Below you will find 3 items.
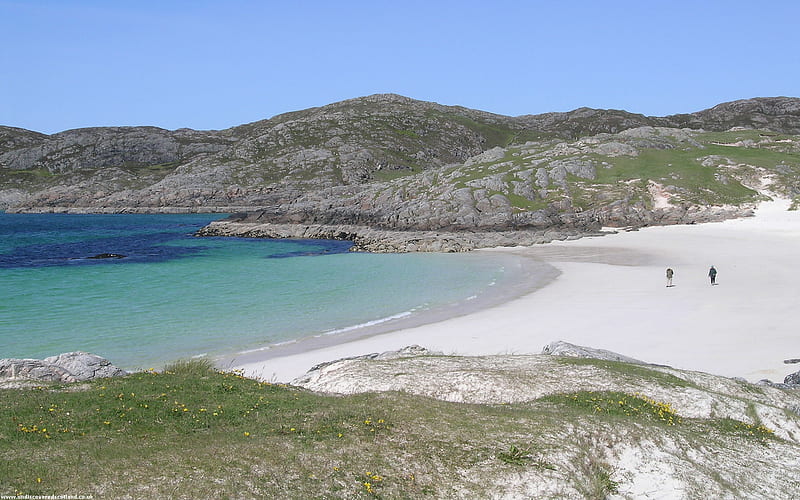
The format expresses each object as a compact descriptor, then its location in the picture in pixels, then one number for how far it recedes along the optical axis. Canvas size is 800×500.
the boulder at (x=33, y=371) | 17.39
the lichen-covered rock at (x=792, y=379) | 20.48
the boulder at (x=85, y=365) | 18.20
